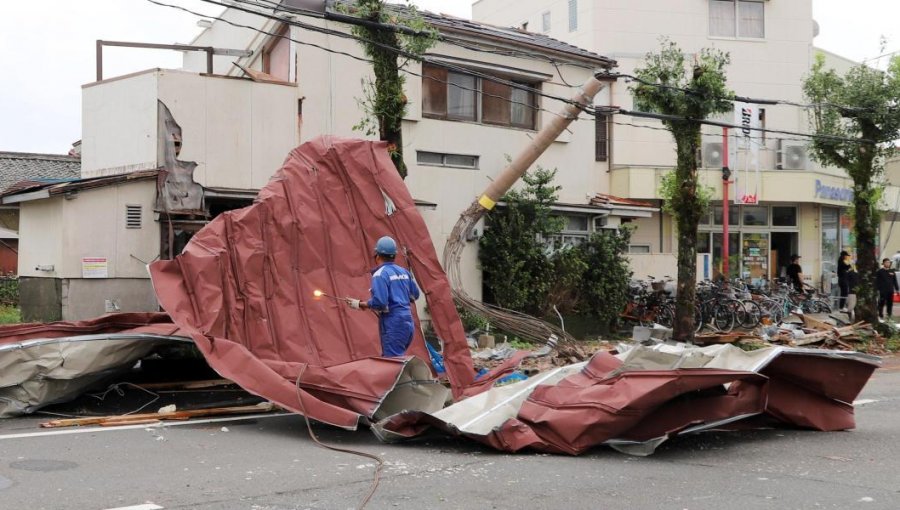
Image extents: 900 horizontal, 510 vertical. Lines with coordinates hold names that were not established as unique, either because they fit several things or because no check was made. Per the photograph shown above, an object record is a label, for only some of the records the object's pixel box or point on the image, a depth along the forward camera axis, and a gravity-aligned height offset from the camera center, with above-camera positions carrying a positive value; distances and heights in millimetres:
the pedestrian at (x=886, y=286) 22656 -816
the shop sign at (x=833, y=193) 30406 +2310
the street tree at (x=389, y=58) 13289 +3145
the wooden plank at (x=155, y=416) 8250 -1605
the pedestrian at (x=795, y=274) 25688 -568
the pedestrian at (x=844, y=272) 24500 -475
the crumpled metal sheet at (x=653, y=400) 7090 -1290
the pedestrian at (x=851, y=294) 21711 -1023
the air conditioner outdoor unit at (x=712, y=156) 29875 +3530
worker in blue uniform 9109 -512
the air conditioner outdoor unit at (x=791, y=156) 30477 +3588
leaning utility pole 15249 +888
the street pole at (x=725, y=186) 23625 +1998
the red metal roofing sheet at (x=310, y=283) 8102 -289
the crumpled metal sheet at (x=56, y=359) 8477 -1014
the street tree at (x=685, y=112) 16672 +2858
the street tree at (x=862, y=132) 18484 +2753
